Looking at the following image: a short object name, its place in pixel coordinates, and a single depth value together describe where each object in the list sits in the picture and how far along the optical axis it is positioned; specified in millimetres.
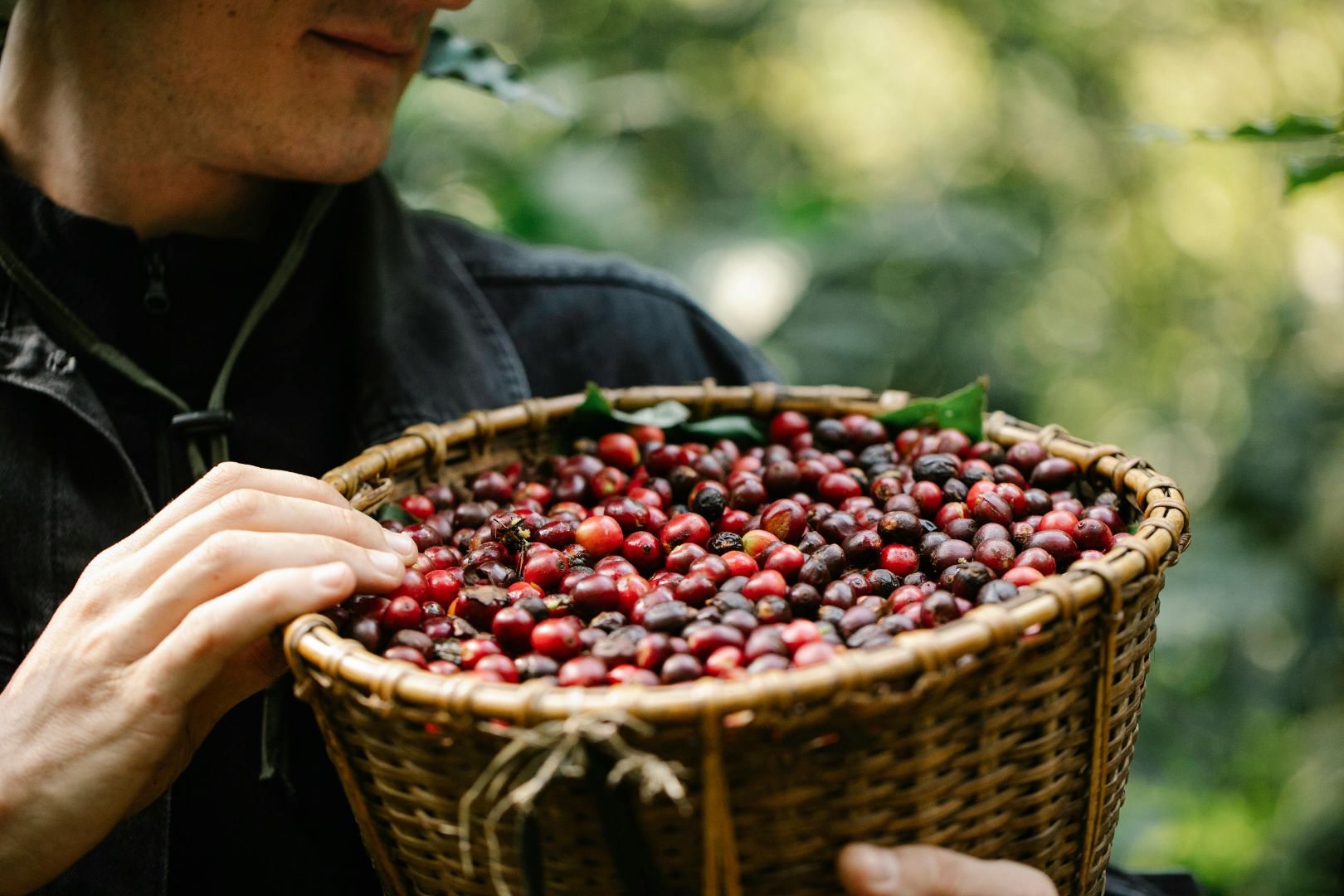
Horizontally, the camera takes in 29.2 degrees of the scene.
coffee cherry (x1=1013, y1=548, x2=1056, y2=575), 817
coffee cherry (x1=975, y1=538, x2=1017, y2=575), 823
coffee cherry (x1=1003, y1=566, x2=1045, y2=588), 808
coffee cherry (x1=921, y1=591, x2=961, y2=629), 789
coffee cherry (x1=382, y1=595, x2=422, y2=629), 804
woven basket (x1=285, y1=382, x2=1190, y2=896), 737
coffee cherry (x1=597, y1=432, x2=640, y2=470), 938
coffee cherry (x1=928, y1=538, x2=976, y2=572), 831
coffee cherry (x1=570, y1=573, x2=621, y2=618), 815
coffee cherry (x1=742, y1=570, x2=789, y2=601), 815
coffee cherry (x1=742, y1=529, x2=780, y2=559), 853
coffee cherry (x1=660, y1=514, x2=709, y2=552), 870
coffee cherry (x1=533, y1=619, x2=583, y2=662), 789
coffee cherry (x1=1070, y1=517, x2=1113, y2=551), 832
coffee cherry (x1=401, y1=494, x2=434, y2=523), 903
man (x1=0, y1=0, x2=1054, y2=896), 801
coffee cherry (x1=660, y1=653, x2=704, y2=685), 769
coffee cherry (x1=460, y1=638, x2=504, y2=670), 793
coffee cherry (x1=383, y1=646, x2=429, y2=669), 786
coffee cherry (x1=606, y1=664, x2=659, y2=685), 771
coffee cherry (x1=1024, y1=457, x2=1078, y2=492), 893
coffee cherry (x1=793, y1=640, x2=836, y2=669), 766
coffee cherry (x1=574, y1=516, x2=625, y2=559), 864
